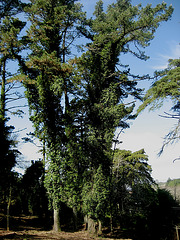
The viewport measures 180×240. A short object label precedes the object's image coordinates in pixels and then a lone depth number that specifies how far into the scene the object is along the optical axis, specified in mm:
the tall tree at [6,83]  9188
